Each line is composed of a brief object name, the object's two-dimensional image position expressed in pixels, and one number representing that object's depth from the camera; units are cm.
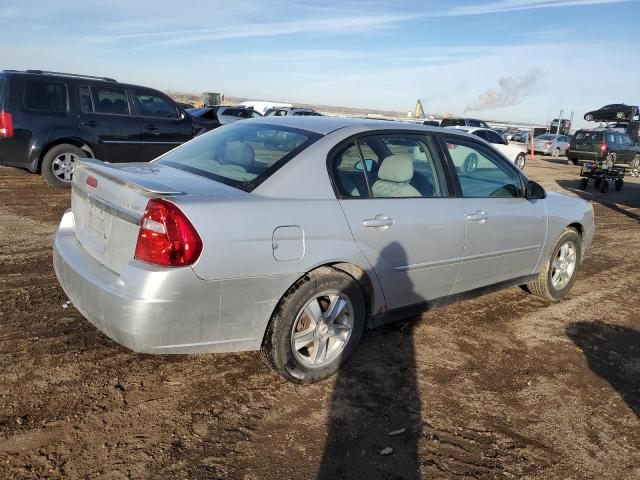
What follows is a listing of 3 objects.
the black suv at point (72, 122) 838
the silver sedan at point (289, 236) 272
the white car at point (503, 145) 2055
